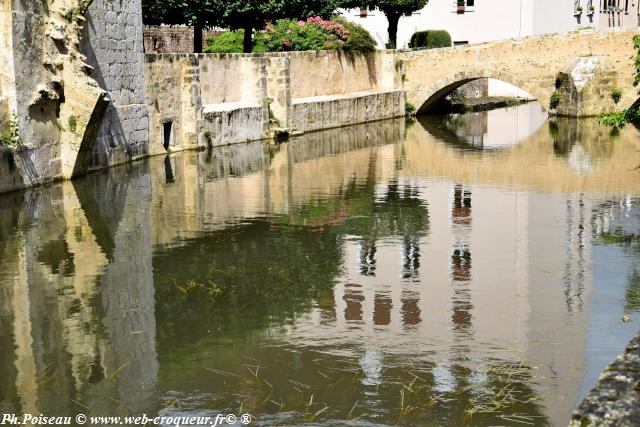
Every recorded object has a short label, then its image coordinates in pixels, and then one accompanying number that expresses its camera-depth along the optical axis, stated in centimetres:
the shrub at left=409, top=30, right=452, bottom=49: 4284
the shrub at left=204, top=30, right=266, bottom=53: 3712
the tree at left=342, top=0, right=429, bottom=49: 3806
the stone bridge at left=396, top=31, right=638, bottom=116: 3259
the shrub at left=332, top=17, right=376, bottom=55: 3300
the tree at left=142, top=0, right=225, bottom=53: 3003
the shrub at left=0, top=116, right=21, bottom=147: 1608
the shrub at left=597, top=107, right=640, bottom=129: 1421
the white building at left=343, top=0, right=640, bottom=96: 4167
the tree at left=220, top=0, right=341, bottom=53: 3072
